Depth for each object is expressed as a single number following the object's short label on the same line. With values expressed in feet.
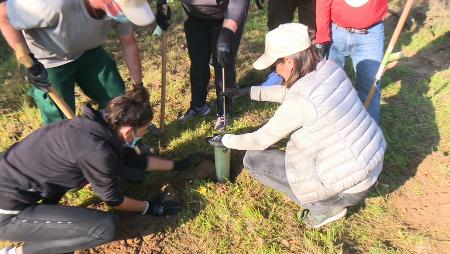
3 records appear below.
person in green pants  7.97
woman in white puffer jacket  7.45
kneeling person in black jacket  7.48
